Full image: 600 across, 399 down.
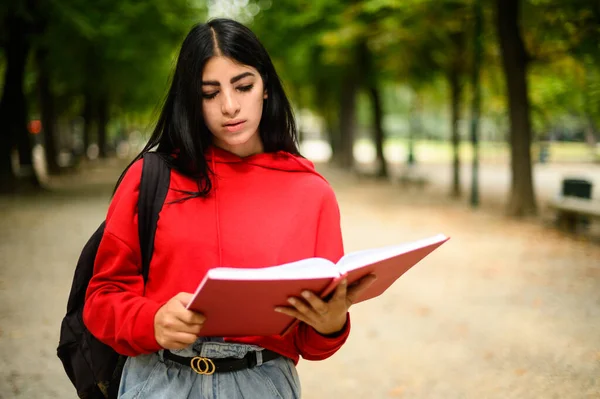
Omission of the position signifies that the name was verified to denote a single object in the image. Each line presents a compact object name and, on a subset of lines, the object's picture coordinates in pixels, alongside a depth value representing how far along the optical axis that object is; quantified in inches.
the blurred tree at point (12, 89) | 625.6
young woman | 66.8
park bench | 431.5
